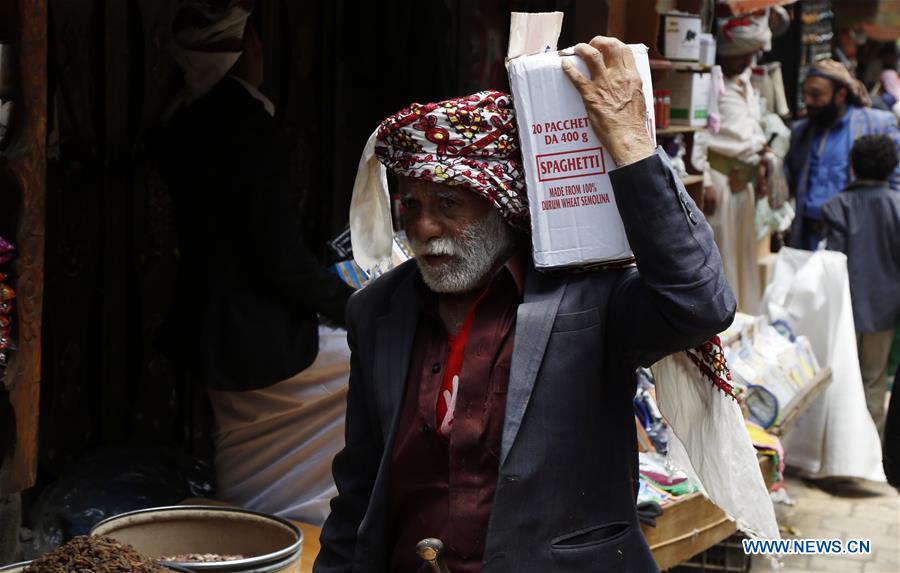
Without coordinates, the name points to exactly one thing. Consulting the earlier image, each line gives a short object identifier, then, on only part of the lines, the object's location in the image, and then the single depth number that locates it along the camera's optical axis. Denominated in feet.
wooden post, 9.68
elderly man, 7.16
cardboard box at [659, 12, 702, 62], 19.49
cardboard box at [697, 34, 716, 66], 21.56
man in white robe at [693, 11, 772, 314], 26.66
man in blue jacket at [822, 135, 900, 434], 23.91
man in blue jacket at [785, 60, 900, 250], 27.68
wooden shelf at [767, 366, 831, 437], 18.61
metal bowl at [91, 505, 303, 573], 11.35
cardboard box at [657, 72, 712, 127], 21.12
